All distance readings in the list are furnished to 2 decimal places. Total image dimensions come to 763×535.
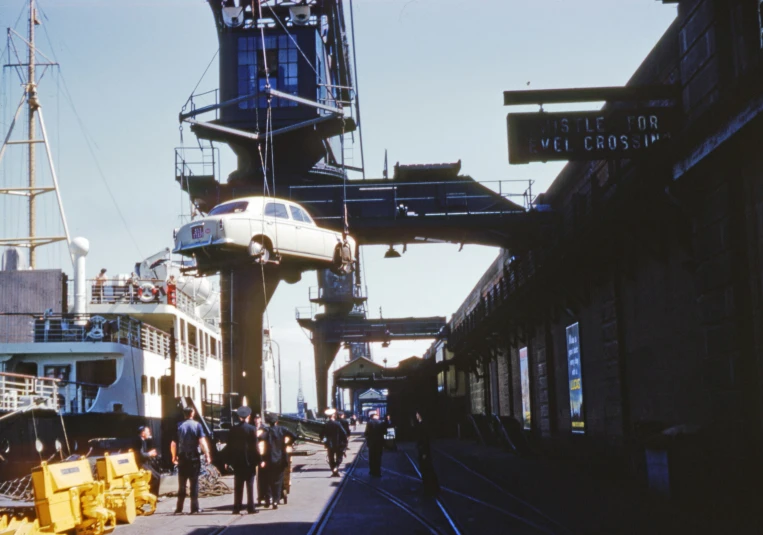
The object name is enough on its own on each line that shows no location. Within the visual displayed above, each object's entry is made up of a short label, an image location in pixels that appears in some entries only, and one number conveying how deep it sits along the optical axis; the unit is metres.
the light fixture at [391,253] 35.00
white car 24.77
